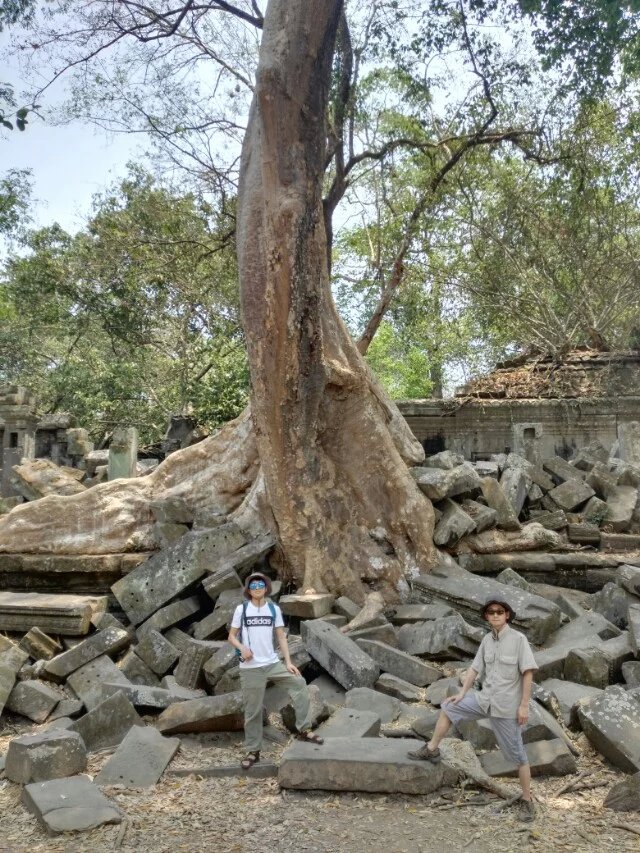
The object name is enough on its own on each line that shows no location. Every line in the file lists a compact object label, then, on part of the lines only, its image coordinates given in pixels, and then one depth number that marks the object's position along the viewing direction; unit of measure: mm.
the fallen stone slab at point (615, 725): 3469
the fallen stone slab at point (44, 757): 3543
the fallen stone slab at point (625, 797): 3082
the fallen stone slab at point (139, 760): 3553
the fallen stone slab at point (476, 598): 5066
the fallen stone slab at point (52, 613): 5703
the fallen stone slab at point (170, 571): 5746
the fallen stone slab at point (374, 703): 4195
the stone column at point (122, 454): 8633
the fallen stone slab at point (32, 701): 4684
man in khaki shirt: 3191
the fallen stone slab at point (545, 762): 3433
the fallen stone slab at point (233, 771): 3623
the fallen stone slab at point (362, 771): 3230
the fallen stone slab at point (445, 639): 4969
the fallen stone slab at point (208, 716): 4051
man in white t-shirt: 3814
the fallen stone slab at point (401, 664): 4672
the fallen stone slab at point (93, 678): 4793
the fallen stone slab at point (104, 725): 4137
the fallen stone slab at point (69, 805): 3020
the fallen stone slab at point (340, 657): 4547
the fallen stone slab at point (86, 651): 5059
